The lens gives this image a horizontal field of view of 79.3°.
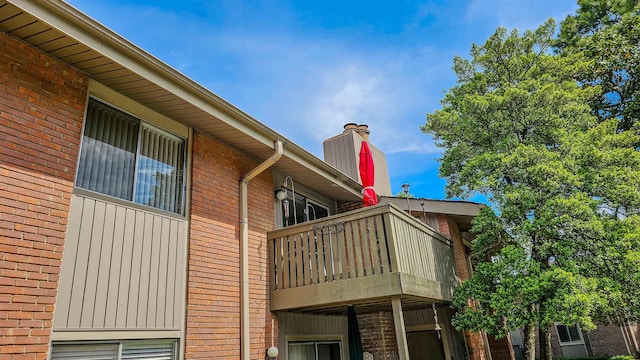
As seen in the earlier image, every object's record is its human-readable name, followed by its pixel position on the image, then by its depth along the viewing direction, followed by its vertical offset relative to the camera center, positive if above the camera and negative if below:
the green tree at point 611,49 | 12.41 +7.83
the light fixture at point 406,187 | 9.15 +3.13
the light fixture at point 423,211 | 10.05 +2.75
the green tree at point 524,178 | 7.18 +2.79
